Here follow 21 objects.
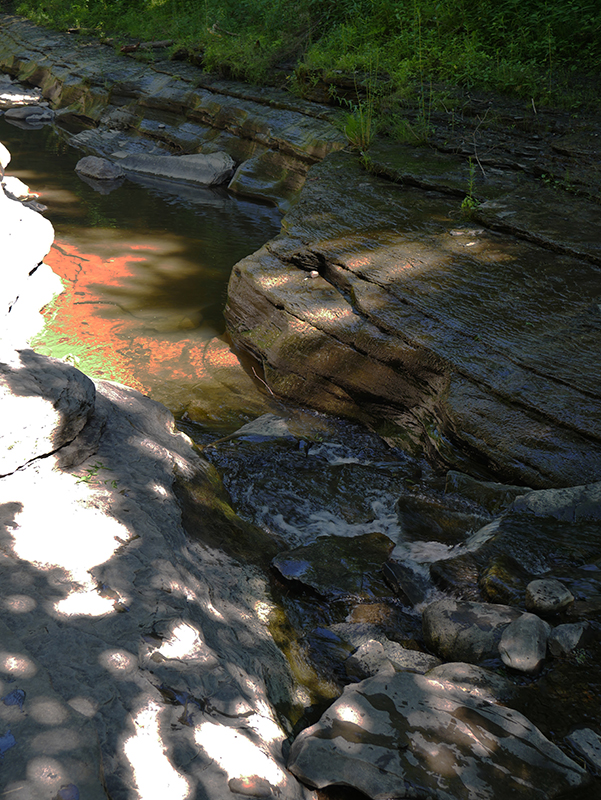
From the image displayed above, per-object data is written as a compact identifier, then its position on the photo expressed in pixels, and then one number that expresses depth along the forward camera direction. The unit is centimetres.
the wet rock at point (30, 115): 1341
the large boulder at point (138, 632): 149
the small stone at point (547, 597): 230
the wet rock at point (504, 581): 249
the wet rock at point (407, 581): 278
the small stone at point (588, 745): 183
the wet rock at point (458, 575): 264
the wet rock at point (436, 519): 312
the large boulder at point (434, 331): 335
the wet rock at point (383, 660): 235
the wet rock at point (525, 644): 215
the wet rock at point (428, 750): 169
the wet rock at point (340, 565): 288
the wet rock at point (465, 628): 229
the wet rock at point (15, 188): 811
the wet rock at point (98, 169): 983
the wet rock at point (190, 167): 980
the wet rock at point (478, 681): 206
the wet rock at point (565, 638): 217
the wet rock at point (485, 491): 312
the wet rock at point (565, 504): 281
